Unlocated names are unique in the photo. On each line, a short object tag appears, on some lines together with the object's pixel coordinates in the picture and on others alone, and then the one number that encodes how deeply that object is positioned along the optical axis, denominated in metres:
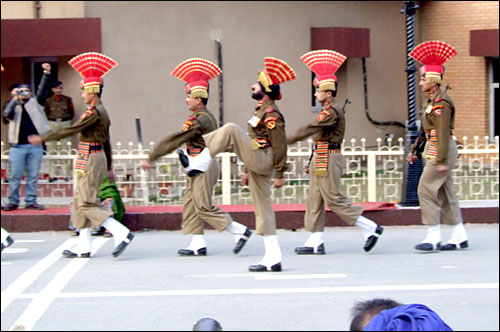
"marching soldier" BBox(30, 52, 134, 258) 12.58
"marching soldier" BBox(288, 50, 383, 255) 13.30
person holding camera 18.40
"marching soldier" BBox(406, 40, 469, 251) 9.94
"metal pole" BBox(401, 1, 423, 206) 11.07
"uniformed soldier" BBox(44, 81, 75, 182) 20.40
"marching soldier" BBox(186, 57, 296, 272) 10.31
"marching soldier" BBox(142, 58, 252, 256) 12.85
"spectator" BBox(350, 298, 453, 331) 3.42
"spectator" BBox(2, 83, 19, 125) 17.89
